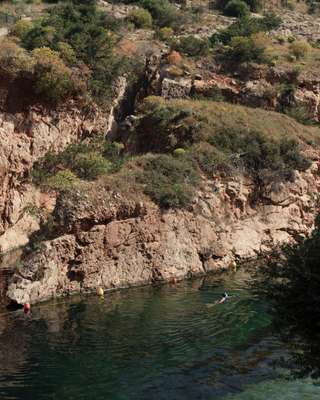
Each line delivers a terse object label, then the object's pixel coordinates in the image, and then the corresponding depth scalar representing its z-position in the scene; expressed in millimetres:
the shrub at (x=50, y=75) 41750
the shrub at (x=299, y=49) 49844
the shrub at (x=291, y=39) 54400
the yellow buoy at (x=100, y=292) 24797
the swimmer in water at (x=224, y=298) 22772
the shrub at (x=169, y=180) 28948
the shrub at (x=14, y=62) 41250
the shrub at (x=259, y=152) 34312
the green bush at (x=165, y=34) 54900
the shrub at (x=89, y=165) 38559
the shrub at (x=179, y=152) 33656
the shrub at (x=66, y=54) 45062
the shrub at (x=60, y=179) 38547
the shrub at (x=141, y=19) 58750
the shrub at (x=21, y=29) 47312
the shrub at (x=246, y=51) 47812
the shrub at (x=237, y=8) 65938
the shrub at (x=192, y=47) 50125
